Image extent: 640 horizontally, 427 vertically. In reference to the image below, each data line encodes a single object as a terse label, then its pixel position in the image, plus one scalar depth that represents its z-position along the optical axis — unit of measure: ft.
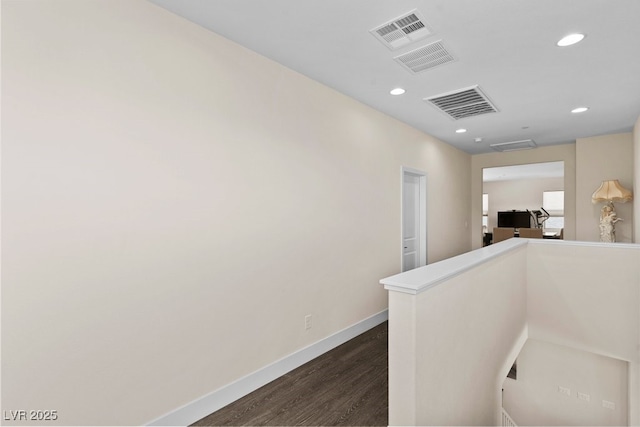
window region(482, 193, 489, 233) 39.58
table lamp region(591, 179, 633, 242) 14.85
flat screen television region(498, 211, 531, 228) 35.22
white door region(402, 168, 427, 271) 15.23
